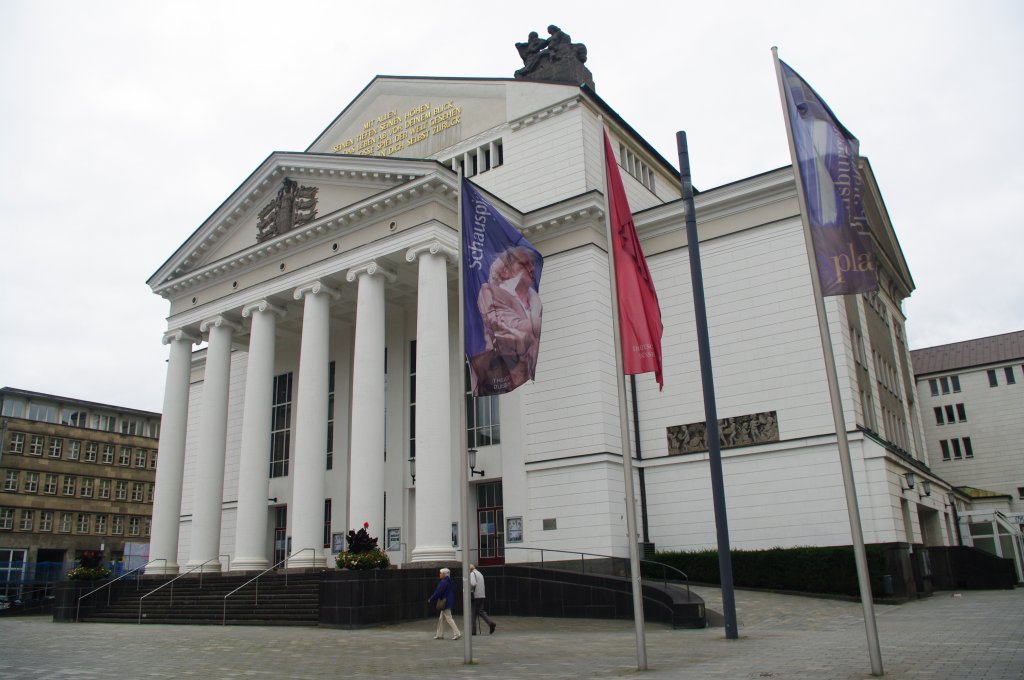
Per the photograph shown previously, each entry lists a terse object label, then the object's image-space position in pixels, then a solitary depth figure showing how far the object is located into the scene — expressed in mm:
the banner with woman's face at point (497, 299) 14570
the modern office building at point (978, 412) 51500
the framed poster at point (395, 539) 29828
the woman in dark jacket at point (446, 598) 17312
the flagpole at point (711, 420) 14383
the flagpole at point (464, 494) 13016
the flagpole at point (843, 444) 10047
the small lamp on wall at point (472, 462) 27828
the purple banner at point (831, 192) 11680
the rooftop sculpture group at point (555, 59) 32906
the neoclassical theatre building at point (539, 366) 25328
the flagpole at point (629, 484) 11477
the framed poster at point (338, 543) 31047
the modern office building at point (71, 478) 65250
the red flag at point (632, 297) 13625
